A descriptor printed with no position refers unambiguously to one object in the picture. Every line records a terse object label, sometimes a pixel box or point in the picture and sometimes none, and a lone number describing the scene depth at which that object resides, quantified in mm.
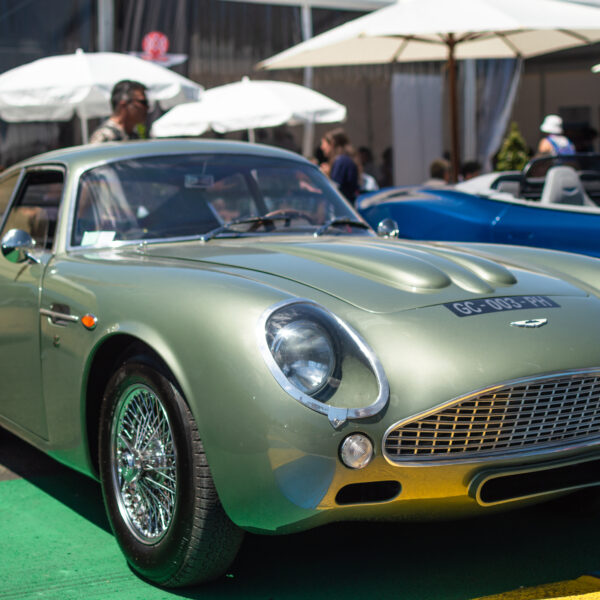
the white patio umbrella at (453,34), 7906
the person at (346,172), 9156
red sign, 12984
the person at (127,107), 5523
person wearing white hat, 10188
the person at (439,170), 11423
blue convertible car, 5145
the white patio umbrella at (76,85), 8773
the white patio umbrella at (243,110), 10438
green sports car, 2482
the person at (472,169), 12520
